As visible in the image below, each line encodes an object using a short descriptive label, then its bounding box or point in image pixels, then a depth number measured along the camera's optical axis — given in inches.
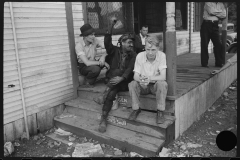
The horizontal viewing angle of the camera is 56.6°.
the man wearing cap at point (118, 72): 156.6
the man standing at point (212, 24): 224.1
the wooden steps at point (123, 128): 137.9
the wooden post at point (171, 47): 133.6
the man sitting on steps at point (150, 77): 139.6
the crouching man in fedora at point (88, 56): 177.6
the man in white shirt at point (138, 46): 175.8
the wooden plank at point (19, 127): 155.3
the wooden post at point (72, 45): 180.2
